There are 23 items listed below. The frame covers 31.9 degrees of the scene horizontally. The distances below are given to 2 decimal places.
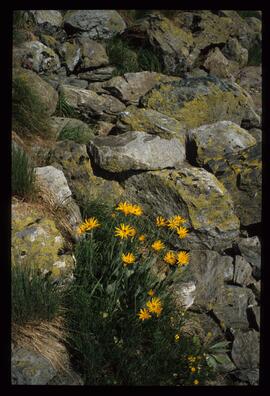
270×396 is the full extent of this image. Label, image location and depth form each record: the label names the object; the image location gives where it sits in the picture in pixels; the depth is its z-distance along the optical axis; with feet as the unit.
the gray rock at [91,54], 25.58
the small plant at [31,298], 13.60
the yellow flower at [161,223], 15.15
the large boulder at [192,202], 18.62
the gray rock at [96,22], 26.68
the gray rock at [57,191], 16.96
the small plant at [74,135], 20.22
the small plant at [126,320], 13.52
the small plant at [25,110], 19.08
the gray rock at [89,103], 22.75
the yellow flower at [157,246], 14.55
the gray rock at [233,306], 17.92
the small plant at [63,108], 22.16
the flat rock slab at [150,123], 21.00
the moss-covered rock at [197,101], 22.99
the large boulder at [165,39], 27.35
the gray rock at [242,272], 19.19
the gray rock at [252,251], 19.62
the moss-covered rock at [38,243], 15.09
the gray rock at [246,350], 16.64
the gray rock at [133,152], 18.98
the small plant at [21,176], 16.08
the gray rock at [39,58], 22.76
